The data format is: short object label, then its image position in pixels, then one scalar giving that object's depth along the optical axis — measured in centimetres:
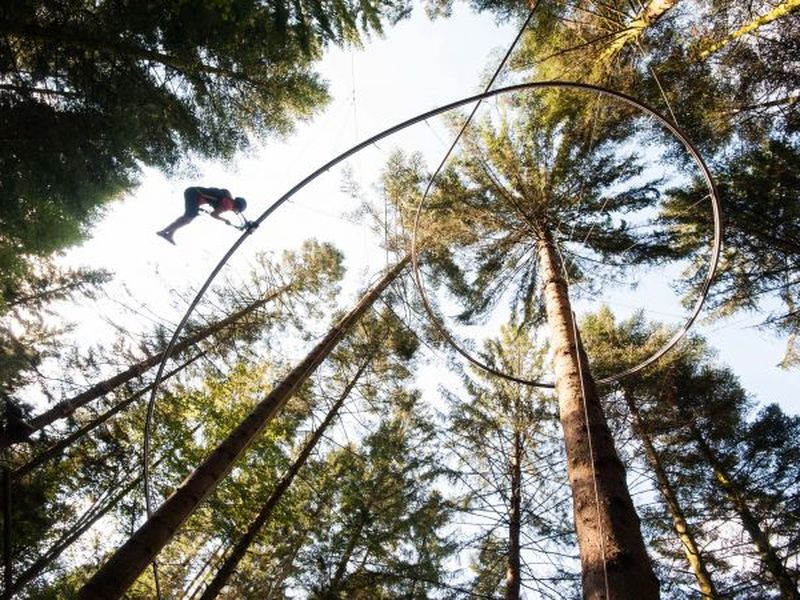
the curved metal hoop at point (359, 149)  325
